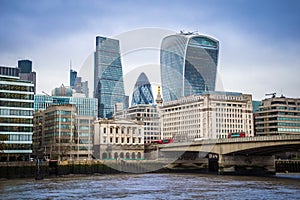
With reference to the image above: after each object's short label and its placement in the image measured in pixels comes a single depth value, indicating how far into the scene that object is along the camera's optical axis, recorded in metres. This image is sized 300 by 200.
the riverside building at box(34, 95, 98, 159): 172.88
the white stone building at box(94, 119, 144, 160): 174.88
